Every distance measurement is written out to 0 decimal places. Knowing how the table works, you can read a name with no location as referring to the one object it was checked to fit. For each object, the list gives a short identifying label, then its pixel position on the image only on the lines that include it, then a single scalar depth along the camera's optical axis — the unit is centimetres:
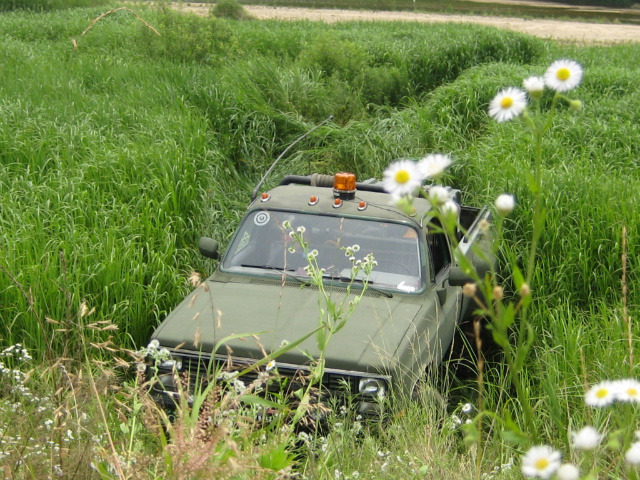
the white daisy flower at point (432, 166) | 458
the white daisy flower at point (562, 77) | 513
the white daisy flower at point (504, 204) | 458
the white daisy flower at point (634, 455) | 411
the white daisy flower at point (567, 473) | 385
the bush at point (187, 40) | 2045
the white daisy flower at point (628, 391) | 457
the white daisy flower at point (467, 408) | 924
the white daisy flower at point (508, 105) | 488
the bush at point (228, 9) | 4477
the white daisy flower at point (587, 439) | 399
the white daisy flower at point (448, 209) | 447
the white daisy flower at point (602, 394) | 466
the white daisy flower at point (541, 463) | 401
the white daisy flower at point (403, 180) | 441
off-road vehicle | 1011
